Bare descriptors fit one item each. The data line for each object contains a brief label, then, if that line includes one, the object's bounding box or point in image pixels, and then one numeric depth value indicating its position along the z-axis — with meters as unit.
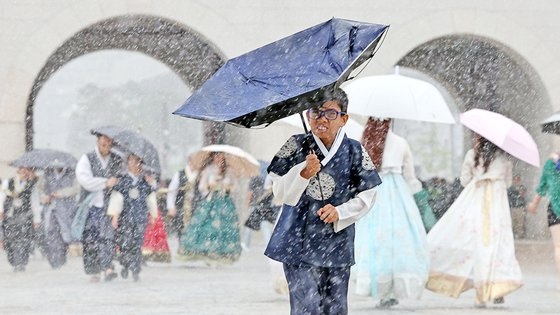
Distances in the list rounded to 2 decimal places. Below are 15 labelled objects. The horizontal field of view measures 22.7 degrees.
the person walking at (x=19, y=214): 17.14
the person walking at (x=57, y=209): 17.91
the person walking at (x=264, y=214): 16.14
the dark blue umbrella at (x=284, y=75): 6.11
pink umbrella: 11.33
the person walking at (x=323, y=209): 6.70
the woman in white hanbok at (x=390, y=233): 10.87
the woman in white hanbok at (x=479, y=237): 11.39
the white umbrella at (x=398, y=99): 10.73
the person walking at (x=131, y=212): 15.14
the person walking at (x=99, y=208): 14.83
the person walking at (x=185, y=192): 18.92
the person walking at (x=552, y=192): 12.45
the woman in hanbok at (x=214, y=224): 17.73
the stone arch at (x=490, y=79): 23.45
